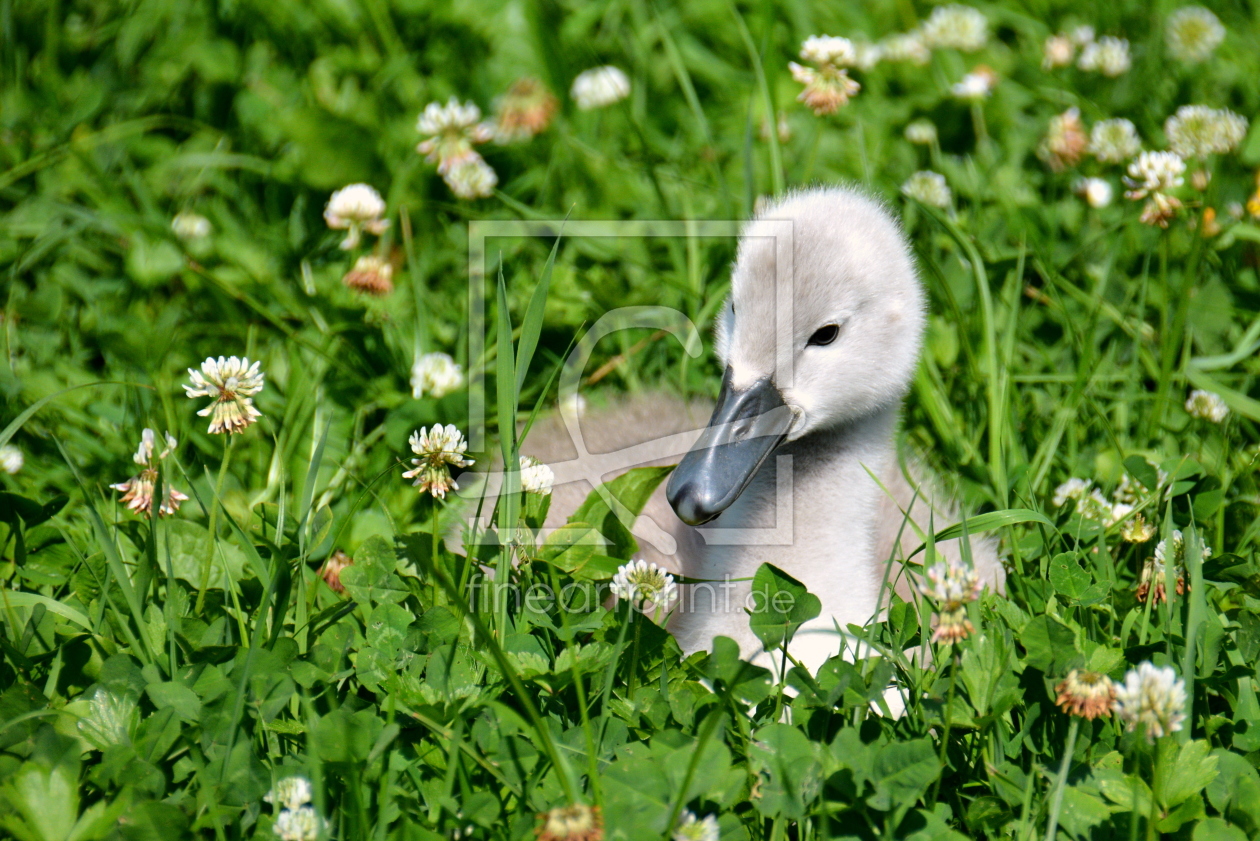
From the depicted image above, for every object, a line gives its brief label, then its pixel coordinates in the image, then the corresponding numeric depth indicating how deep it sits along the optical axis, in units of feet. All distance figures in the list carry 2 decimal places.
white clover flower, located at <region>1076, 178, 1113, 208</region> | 21.56
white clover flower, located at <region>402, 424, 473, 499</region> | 11.71
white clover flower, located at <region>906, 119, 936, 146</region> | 23.47
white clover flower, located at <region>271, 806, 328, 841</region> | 9.14
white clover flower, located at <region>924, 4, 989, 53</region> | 26.66
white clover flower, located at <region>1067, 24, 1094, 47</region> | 26.43
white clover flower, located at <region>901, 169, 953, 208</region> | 21.08
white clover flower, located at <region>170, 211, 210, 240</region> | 21.59
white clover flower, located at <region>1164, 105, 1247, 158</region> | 20.51
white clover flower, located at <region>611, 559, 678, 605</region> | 11.77
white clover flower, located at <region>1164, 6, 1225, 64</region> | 25.62
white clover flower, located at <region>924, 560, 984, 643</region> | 9.56
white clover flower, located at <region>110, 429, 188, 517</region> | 12.32
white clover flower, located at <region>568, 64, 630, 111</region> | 24.00
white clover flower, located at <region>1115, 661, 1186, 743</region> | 9.06
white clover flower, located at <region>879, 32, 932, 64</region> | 26.27
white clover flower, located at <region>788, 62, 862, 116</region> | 17.79
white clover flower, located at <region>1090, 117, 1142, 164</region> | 21.91
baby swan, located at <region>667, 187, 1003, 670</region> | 13.56
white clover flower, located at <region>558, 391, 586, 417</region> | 18.69
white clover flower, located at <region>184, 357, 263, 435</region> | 11.57
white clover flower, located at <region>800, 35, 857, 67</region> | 17.98
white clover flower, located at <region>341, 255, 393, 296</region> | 19.21
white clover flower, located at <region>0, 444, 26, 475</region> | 15.15
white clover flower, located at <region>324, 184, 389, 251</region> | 19.83
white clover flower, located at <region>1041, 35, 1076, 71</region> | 26.21
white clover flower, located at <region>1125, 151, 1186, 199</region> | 17.11
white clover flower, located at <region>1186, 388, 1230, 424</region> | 16.80
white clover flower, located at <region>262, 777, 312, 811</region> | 9.47
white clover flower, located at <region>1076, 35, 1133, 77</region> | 25.03
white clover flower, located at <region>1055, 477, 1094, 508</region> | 15.01
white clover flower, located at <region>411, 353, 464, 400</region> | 17.76
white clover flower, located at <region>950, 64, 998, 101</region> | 23.67
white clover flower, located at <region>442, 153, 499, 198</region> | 21.12
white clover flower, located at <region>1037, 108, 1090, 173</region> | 22.43
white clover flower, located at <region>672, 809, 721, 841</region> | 9.34
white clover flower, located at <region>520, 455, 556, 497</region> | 13.01
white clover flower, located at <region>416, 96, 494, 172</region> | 20.99
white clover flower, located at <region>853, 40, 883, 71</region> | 24.73
